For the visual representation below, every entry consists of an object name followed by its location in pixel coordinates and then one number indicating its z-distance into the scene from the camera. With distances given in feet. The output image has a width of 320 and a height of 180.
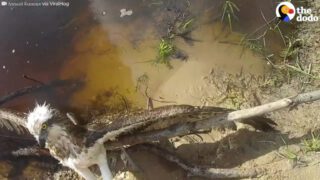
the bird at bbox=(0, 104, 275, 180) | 5.35
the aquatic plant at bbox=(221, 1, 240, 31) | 6.13
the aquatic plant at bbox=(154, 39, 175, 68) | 6.25
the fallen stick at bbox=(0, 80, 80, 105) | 6.38
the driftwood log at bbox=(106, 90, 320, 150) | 5.44
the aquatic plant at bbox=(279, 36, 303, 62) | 5.99
